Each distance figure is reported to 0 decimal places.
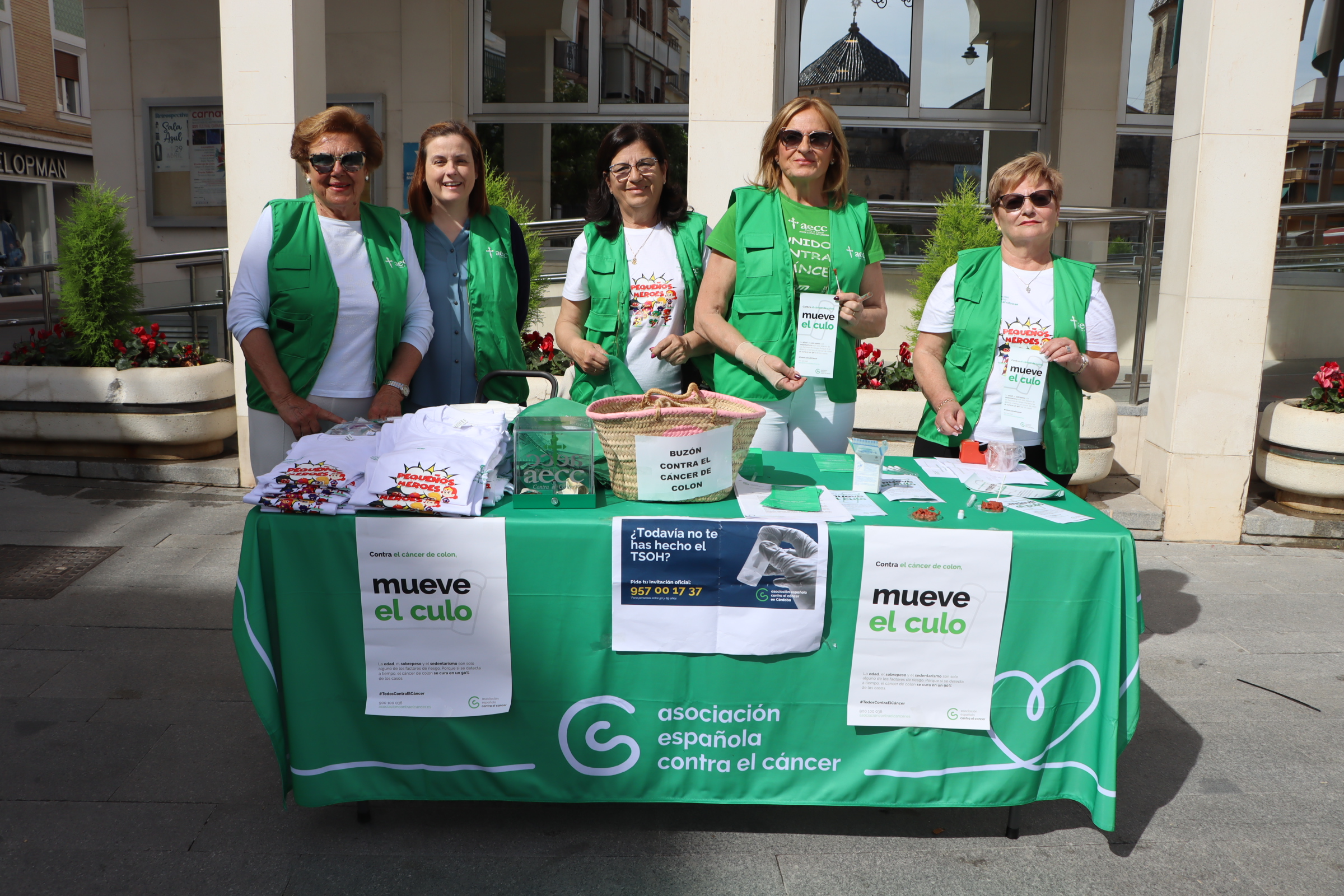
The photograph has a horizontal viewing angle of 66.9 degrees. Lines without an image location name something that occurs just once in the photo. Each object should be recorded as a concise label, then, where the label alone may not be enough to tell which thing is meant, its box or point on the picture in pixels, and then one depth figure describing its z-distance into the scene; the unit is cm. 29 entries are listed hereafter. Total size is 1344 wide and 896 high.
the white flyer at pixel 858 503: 277
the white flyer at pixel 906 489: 292
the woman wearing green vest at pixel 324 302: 342
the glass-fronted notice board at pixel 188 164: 1034
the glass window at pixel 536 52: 1054
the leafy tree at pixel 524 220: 700
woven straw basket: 267
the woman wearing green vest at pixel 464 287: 383
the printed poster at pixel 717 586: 262
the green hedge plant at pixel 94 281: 700
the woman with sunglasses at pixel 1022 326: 343
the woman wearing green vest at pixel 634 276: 364
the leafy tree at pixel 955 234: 681
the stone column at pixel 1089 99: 966
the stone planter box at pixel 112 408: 675
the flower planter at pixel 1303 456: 593
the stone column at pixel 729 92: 584
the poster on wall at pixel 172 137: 1036
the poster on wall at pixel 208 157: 1030
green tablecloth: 266
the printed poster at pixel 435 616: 264
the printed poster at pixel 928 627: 263
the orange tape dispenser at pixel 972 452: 329
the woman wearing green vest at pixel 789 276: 354
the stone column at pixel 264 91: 606
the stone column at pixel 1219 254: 556
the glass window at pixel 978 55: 1030
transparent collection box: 274
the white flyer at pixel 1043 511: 277
